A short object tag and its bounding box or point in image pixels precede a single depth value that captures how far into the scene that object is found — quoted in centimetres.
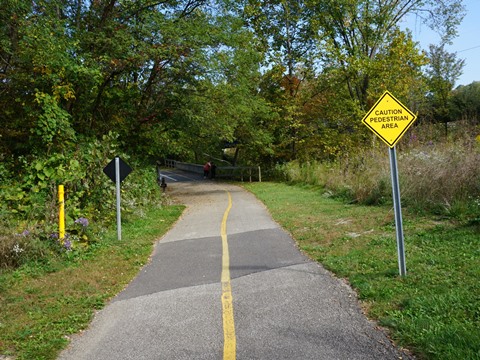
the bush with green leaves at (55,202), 752
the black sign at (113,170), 1007
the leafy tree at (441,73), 4397
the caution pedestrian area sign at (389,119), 595
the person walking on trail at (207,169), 4041
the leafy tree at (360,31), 2661
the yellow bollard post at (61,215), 814
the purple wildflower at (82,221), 884
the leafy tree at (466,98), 3432
